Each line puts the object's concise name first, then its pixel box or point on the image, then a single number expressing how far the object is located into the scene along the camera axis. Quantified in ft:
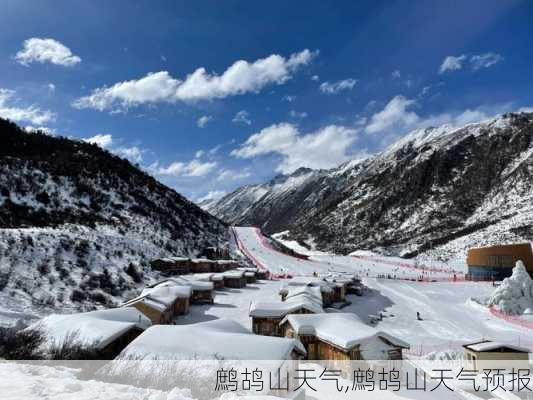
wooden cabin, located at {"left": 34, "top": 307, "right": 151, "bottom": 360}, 50.52
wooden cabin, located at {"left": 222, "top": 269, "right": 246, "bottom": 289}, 159.22
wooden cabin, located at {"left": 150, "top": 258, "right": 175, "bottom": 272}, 153.28
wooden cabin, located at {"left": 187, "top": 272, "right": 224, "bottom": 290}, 147.15
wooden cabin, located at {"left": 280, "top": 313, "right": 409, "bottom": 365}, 64.66
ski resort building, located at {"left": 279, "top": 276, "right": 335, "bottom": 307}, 128.65
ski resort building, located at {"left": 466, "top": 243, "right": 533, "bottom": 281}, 188.55
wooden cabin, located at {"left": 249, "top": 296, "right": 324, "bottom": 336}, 92.43
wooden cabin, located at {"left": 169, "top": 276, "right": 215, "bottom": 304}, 126.71
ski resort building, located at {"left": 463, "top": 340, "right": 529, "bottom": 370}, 72.33
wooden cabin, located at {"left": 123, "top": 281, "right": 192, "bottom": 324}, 87.97
